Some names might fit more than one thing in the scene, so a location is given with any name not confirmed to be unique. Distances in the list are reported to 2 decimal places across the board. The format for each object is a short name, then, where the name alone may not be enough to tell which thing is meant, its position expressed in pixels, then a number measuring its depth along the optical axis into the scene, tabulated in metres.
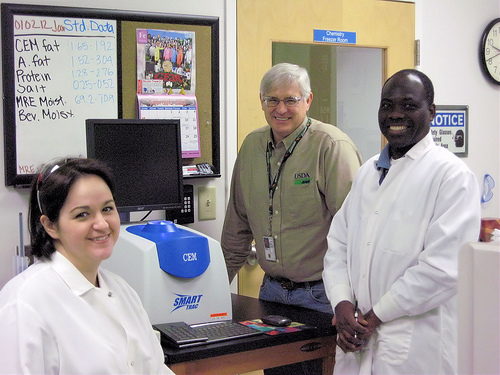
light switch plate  2.89
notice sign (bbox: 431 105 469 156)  3.56
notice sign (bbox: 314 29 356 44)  3.15
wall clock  3.64
